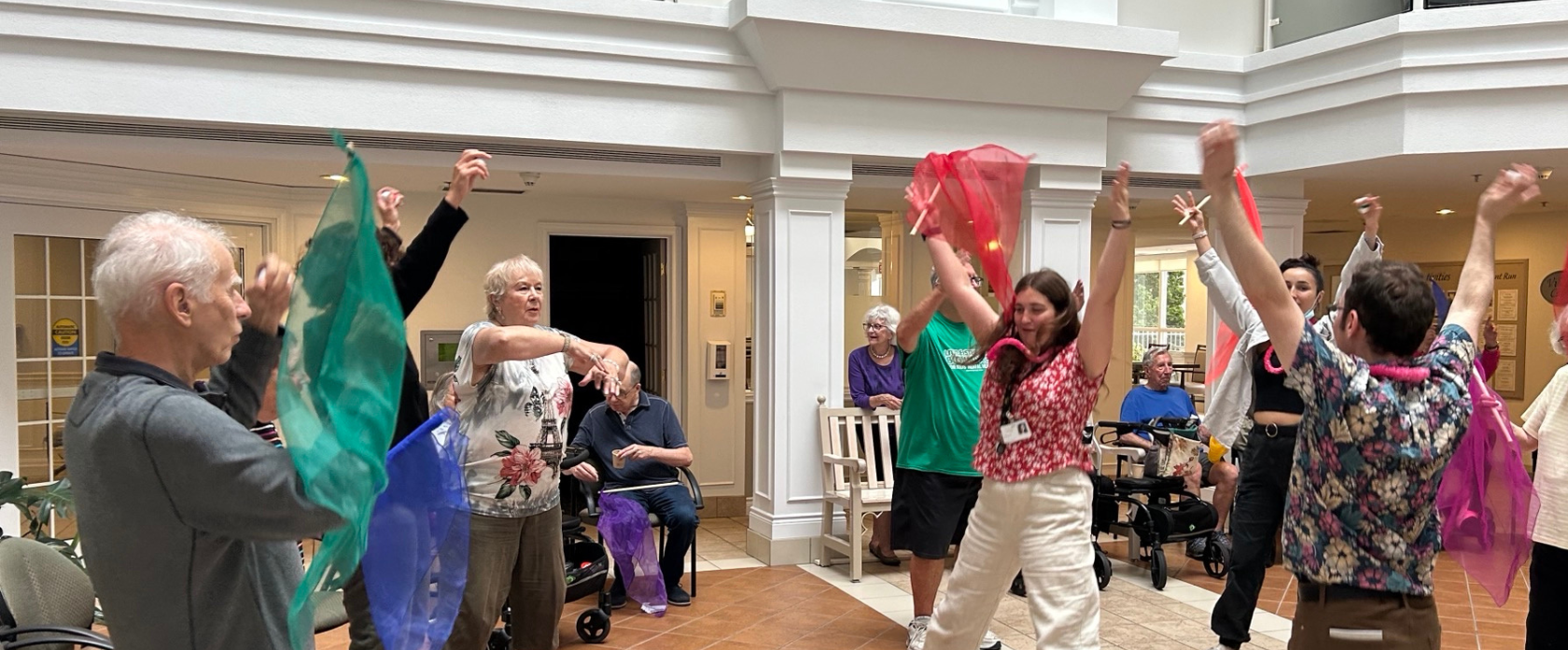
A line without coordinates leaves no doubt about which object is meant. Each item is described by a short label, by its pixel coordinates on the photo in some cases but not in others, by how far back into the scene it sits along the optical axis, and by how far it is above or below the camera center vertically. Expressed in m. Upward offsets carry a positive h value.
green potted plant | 4.08 -0.78
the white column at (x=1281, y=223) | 7.35 +0.58
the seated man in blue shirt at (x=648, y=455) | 5.52 -0.80
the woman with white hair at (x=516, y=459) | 3.20 -0.48
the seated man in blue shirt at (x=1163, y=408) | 6.53 -0.64
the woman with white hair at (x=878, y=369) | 6.46 -0.39
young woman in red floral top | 3.00 -0.47
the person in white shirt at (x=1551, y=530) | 3.00 -0.62
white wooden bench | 5.94 -0.97
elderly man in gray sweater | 1.58 -0.25
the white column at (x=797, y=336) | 6.21 -0.18
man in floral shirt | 2.05 -0.26
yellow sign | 6.02 -0.21
